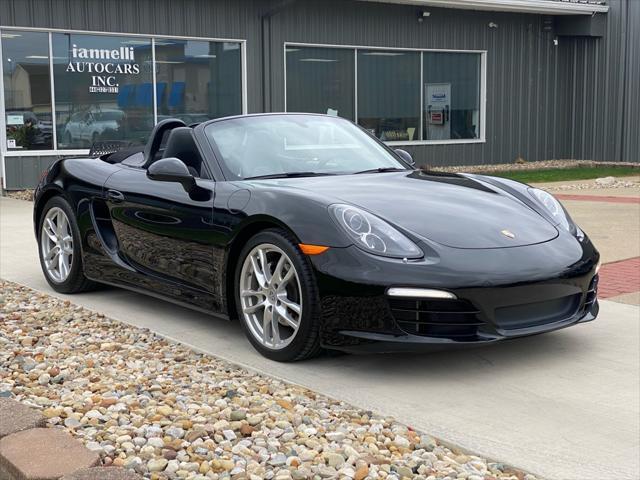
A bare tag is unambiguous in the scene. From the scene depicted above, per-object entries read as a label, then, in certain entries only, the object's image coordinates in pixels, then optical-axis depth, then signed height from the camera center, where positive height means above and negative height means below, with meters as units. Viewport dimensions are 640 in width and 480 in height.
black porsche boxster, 4.21 -0.58
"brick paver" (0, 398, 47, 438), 3.38 -1.10
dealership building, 15.48 +1.09
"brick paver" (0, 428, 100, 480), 2.99 -1.11
